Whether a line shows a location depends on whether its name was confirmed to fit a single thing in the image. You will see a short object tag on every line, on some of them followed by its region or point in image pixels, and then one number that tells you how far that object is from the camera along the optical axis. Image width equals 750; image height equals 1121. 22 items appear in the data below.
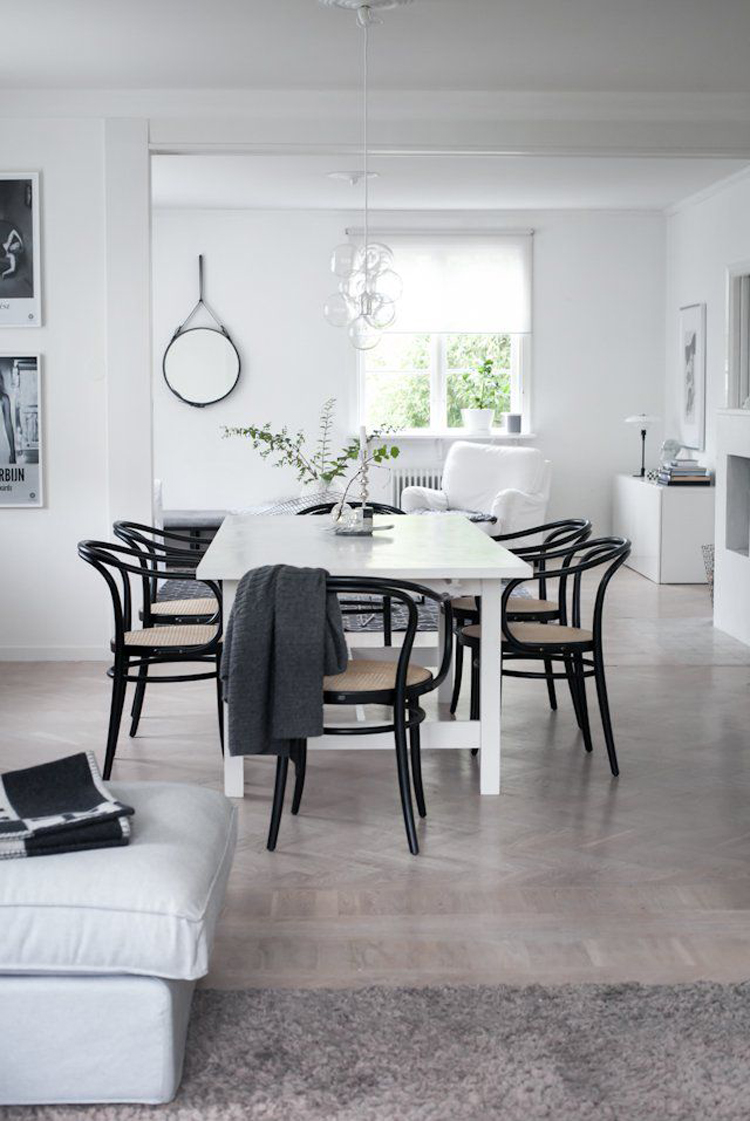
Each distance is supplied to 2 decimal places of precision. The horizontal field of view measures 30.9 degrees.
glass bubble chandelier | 6.11
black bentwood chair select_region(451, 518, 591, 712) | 5.06
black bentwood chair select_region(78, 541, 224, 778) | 4.48
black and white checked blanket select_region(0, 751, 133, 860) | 2.45
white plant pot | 10.88
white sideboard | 9.27
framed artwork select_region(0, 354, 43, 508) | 6.59
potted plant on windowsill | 11.08
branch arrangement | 4.92
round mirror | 10.91
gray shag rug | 2.36
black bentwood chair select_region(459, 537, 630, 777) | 4.53
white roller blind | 10.88
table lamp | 10.28
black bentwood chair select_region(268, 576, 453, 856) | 3.71
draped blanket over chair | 3.68
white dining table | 4.09
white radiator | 11.10
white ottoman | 2.33
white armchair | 9.88
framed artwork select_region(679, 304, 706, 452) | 9.82
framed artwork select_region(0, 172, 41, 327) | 6.49
